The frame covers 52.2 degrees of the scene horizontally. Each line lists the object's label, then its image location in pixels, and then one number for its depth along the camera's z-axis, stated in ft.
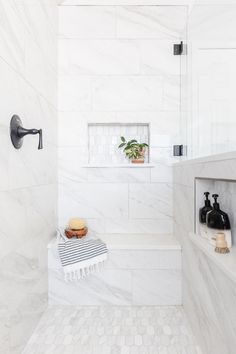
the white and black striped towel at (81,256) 4.91
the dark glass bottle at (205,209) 4.09
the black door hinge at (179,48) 6.22
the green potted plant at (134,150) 6.19
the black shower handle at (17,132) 3.65
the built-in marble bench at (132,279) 5.27
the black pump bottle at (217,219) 3.48
